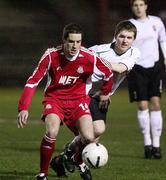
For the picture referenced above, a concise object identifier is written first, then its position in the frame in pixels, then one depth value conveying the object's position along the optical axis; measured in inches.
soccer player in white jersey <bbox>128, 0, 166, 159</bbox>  880.9
